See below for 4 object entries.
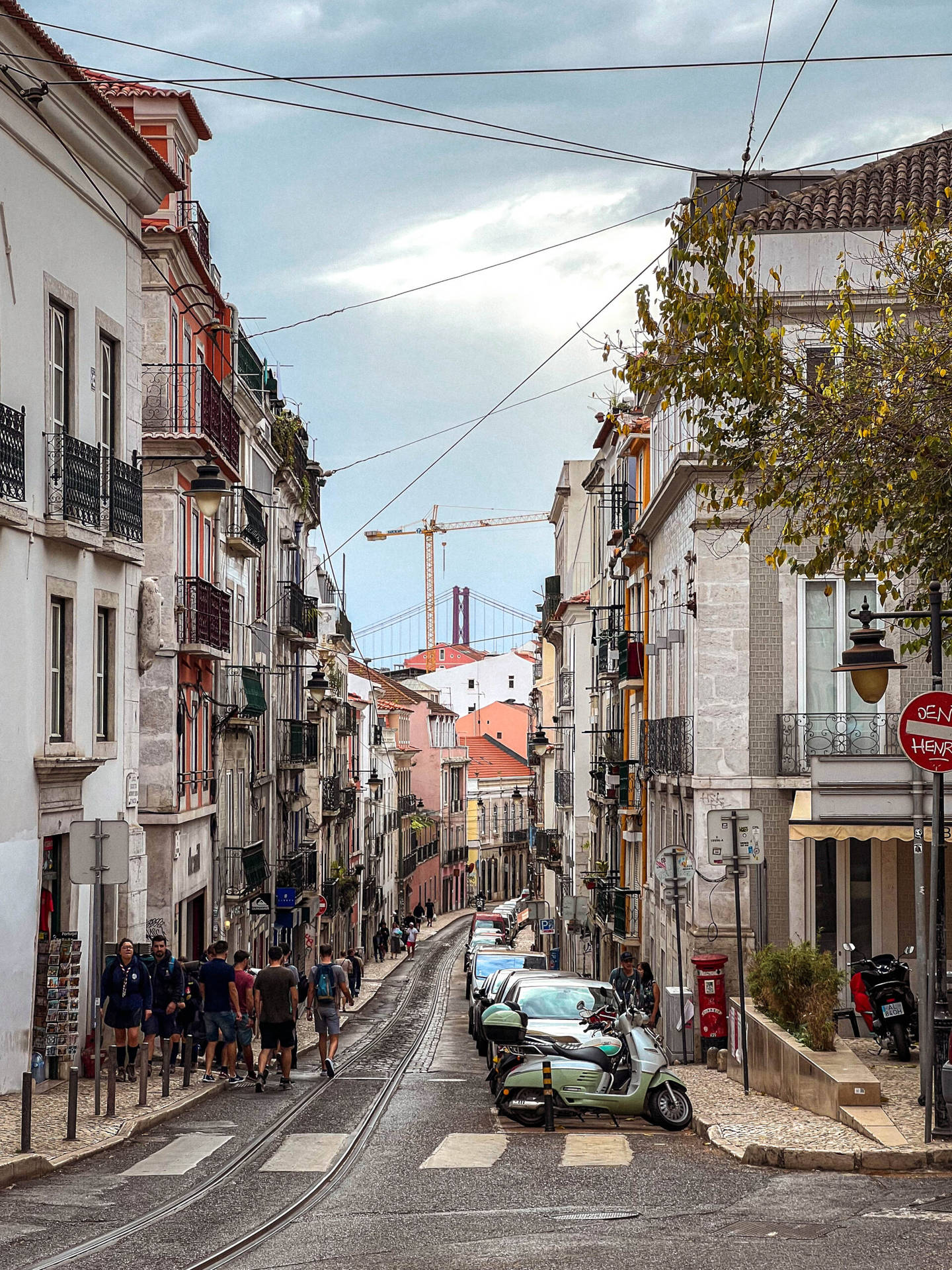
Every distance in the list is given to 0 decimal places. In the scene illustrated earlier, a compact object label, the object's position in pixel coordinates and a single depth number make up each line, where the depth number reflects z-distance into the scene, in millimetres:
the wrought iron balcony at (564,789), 54938
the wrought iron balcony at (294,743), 45594
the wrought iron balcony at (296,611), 45938
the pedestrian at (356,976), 47344
